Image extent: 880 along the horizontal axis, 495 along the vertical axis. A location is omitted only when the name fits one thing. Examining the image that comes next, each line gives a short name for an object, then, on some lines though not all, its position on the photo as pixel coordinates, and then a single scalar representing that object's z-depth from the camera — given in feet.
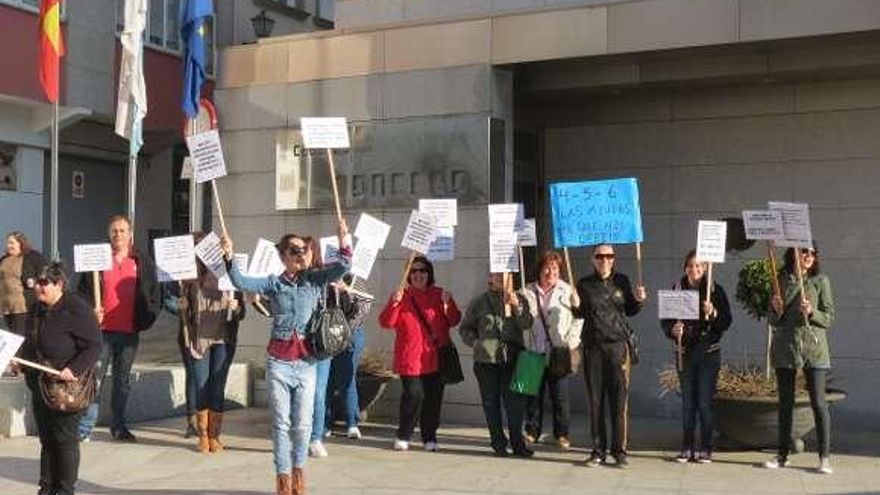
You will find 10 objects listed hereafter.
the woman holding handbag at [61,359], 21.90
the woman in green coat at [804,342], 27.07
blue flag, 37.86
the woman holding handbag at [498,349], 29.63
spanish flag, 40.86
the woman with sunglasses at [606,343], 27.71
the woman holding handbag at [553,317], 29.66
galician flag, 39.75
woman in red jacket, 30.25
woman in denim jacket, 22.80
